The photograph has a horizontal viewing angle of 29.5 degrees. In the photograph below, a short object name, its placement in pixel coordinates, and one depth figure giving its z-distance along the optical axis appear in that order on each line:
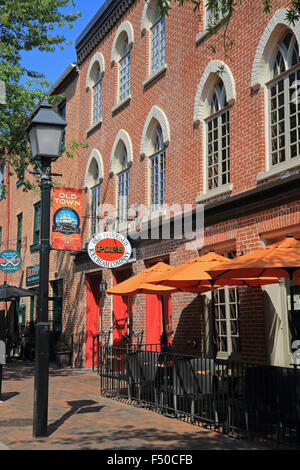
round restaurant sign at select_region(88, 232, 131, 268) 13.28
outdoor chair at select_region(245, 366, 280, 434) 6.75
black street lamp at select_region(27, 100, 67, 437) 7.35
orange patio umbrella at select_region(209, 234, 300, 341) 7.26
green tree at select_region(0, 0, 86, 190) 14.55
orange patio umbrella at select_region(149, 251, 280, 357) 8.95
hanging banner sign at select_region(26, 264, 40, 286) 23.03
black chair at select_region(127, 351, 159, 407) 9.85
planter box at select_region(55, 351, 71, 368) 18.22
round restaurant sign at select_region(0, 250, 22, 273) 21.47
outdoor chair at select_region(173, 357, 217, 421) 8.38
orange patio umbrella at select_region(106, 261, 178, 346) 11.06
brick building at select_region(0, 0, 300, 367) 10.06
